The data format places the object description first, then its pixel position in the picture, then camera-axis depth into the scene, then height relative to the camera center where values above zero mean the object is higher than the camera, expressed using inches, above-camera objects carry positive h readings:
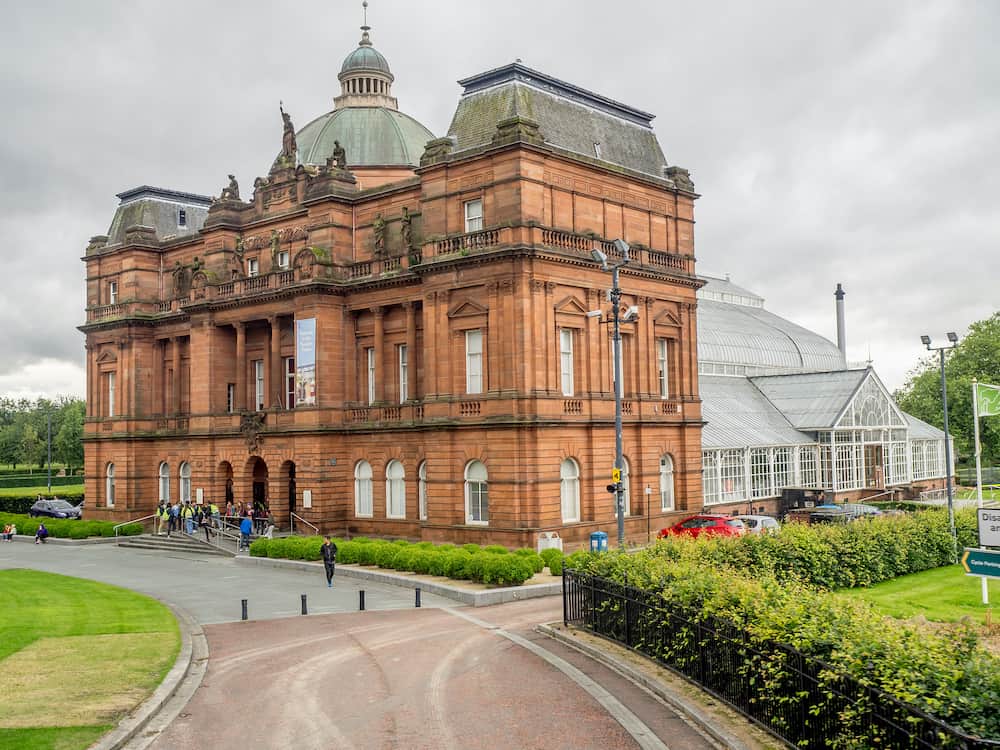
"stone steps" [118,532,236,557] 1770.4 -204.8
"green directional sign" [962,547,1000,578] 868.6 -130.7
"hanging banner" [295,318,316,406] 1797.5 +147.9
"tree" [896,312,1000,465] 3319.4 +157.6
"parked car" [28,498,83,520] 2536.9 -178.9
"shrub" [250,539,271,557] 1553.9 -180.7
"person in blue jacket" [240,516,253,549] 1651.1 -155.8
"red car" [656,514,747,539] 1393.9 -149.7
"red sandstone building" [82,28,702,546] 1529.3 +203.1
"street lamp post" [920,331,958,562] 1284.4 -42.9
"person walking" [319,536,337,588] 1262.3 -161.7
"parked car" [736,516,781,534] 1465.3 -149.2
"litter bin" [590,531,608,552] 1229.7 -143.5
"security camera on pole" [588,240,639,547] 1208.8 +59.1
